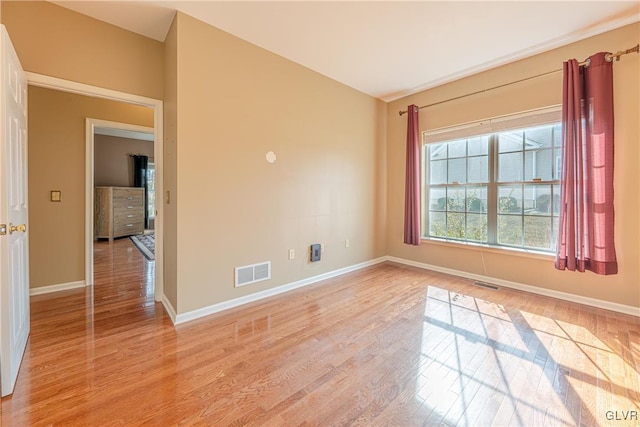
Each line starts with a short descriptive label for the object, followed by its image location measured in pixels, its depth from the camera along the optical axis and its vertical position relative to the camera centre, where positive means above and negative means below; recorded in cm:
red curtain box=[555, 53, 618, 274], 260 +43
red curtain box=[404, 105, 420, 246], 410 +50
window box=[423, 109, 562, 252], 313 +39
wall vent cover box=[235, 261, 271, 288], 285 -66
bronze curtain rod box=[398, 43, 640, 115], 249 +153
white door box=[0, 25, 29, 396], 152 -2
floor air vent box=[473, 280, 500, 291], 336 -93
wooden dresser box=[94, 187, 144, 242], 653 +1
